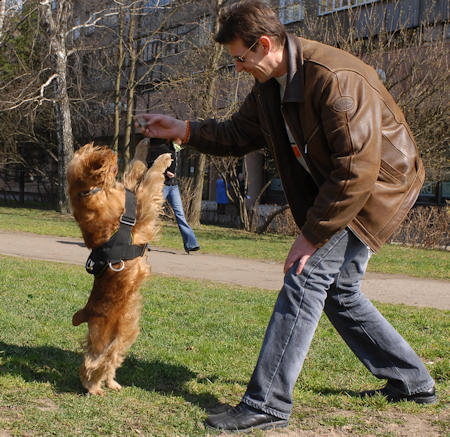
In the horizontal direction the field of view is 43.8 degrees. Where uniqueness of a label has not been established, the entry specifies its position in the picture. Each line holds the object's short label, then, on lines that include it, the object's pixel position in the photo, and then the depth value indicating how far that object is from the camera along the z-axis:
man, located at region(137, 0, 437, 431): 2.90
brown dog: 3.49
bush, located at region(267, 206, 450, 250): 14.27
